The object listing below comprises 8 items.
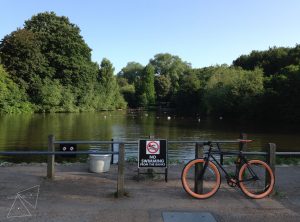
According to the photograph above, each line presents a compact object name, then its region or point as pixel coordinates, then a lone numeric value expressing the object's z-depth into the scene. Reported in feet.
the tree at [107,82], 218.77
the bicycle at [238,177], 17.06
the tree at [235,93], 139.71
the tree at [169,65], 307.25
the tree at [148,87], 279.12
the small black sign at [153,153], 18.53
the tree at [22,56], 151.42
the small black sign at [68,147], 20.84
